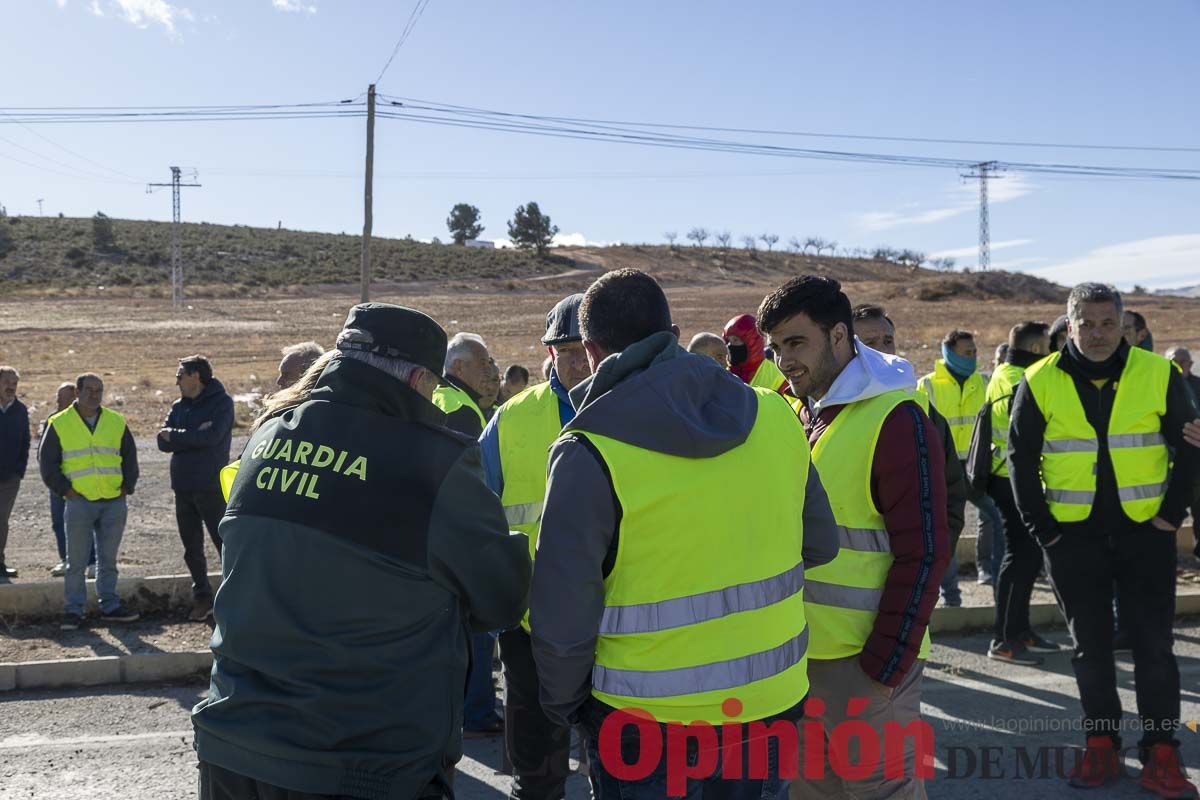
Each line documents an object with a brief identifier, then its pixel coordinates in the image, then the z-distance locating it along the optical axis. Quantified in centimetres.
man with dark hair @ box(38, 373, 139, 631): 709
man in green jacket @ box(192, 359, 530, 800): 222
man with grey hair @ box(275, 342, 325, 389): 432
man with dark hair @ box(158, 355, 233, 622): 714
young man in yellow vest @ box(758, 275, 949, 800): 299
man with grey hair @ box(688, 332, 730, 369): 632
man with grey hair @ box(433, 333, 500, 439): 455
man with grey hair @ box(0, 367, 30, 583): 850
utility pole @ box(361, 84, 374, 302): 2075
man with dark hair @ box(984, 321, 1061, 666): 611
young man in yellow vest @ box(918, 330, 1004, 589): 742
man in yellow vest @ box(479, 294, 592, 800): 366
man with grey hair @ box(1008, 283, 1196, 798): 419
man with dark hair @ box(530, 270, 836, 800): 229
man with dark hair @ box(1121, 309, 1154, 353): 748
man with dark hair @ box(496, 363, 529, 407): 784
